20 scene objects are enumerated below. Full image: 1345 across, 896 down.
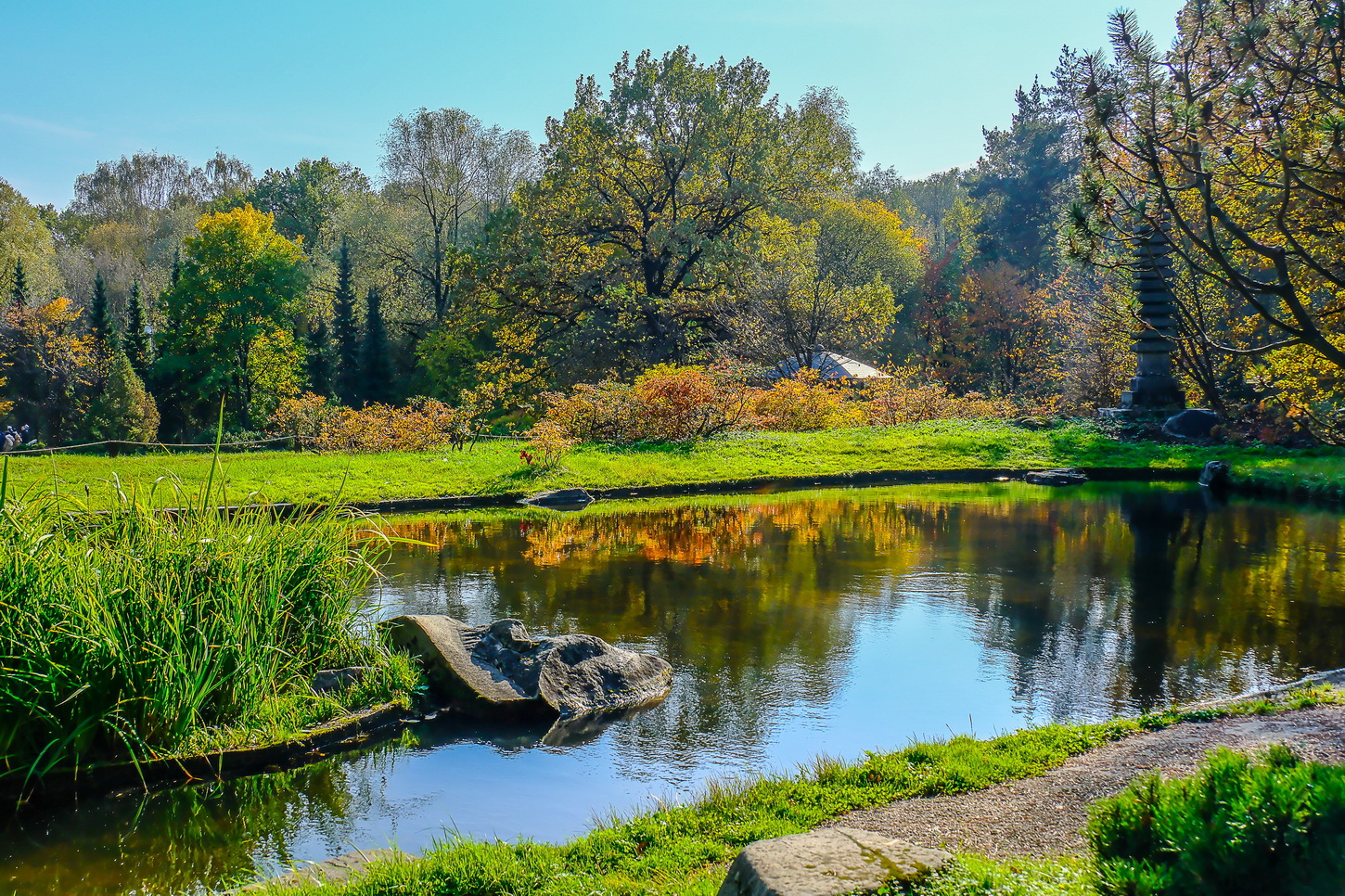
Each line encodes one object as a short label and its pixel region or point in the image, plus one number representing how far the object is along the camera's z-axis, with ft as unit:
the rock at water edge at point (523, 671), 23.34
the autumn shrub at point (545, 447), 64.85
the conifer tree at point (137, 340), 151.64
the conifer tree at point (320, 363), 160.86
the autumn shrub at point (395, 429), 74.79
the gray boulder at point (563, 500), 59.29
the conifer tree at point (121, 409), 129.39
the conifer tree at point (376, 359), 149.89
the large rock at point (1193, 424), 78.59
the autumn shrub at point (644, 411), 77.97
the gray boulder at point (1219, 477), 63.10
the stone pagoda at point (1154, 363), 82.64
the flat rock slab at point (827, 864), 10.03
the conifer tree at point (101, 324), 143.43
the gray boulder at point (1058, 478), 69.15
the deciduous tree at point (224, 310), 150.82
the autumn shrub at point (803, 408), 89.45
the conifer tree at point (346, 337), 156.25
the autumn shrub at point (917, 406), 97.81
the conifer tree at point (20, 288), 146.00
